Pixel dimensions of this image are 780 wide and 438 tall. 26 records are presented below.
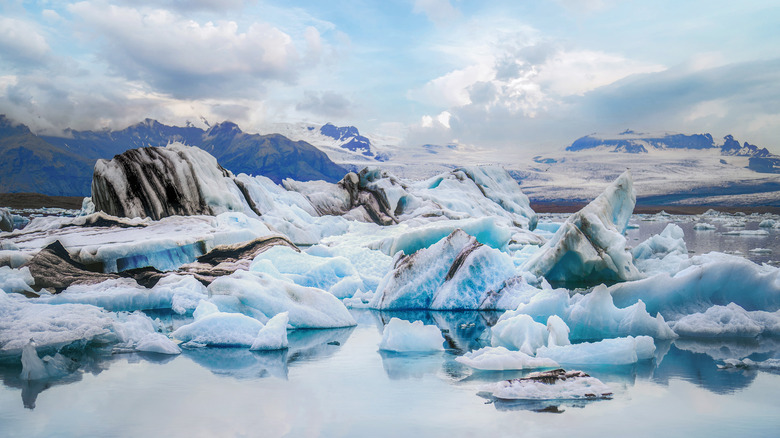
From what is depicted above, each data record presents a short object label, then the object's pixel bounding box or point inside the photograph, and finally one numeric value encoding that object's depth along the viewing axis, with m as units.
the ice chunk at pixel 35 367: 5.35
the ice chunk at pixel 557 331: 6.19
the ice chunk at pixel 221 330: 6.86
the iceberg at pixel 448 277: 9.53
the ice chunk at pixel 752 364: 5.59
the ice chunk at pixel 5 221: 21.70
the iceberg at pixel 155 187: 17.23
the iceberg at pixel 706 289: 7.59
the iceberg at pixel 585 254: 11.00
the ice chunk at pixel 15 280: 8.91
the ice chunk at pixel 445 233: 14.93
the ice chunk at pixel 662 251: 12.64
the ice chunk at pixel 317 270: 10.84
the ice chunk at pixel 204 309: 7.45
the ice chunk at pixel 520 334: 6.27
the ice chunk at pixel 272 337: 6.57
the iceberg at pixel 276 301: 7.85
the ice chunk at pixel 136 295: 8.84
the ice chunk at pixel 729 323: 7.12
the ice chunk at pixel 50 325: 6.10
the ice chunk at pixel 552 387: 4.55
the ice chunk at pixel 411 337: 6.55
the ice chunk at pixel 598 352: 5.70
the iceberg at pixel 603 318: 7.00
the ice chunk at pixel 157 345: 6.38
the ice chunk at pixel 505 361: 5.45
